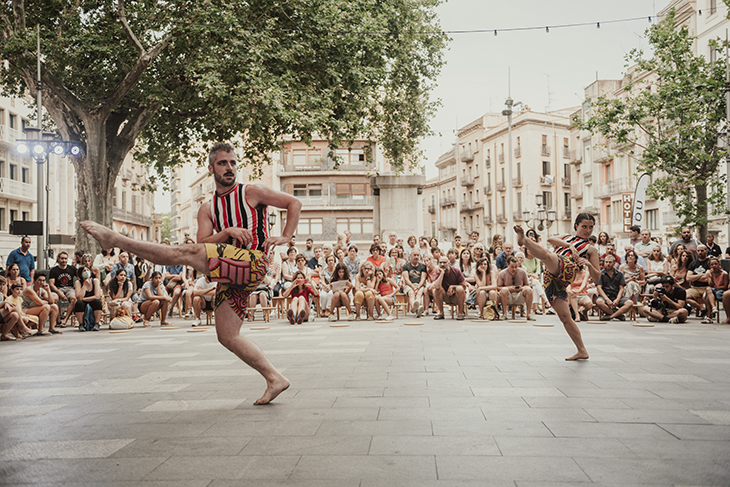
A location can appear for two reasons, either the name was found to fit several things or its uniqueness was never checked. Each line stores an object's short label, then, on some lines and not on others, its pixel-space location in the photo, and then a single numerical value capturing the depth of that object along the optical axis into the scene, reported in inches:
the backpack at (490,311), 558.6
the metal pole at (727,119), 782.5
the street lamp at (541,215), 1207.9
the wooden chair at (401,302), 606.1
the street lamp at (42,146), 690.8
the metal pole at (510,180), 1533.0
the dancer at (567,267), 306.5
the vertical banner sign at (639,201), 834.8
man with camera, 526.9
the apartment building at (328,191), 2470.5
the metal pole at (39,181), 679.7
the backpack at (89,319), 546.0
